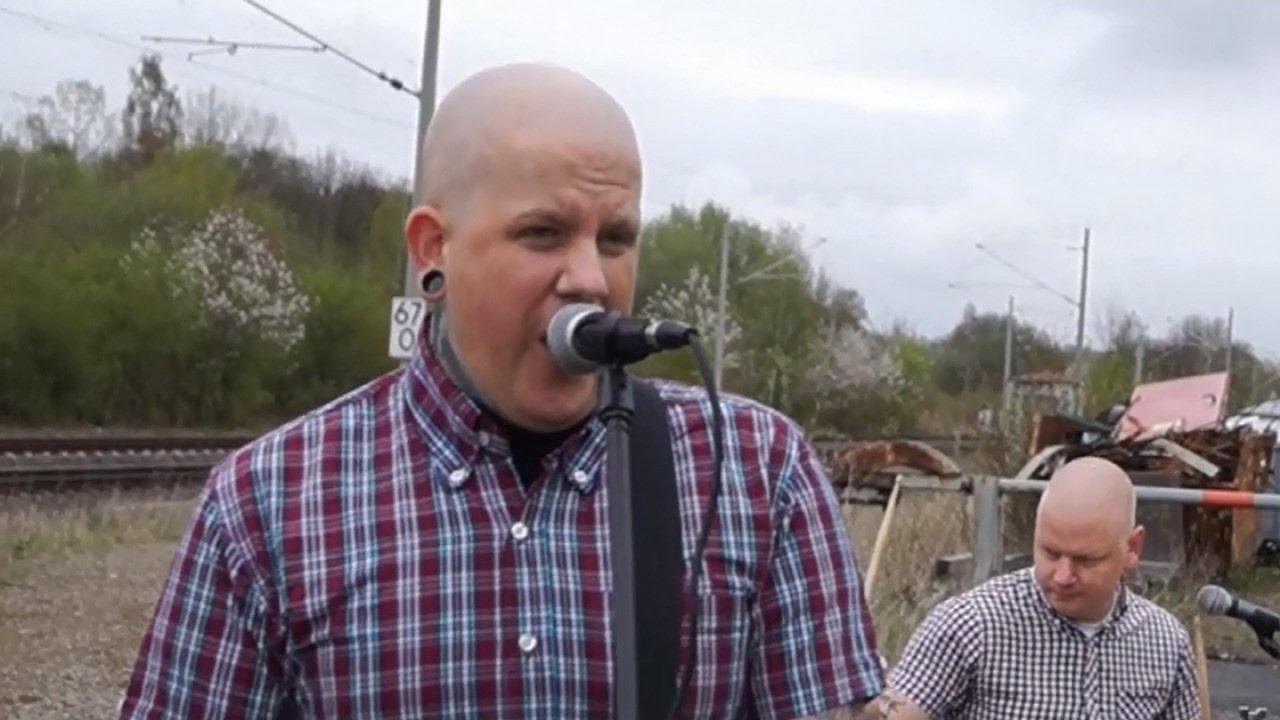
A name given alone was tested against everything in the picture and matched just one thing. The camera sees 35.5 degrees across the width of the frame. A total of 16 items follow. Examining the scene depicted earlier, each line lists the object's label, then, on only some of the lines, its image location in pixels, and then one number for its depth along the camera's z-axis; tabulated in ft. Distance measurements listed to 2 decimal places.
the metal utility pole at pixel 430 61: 67.26
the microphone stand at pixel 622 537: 6.34
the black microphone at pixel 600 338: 6.45
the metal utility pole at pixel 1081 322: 89.72
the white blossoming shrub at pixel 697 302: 182.80
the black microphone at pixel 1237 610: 13.10
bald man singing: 6.92
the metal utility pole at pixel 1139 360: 128.47
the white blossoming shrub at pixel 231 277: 158.61
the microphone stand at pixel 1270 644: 14.38
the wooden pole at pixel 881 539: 28.43
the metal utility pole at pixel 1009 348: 180.04
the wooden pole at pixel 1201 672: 16.61
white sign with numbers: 59.52
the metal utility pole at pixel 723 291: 143.54
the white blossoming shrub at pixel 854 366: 189.26
